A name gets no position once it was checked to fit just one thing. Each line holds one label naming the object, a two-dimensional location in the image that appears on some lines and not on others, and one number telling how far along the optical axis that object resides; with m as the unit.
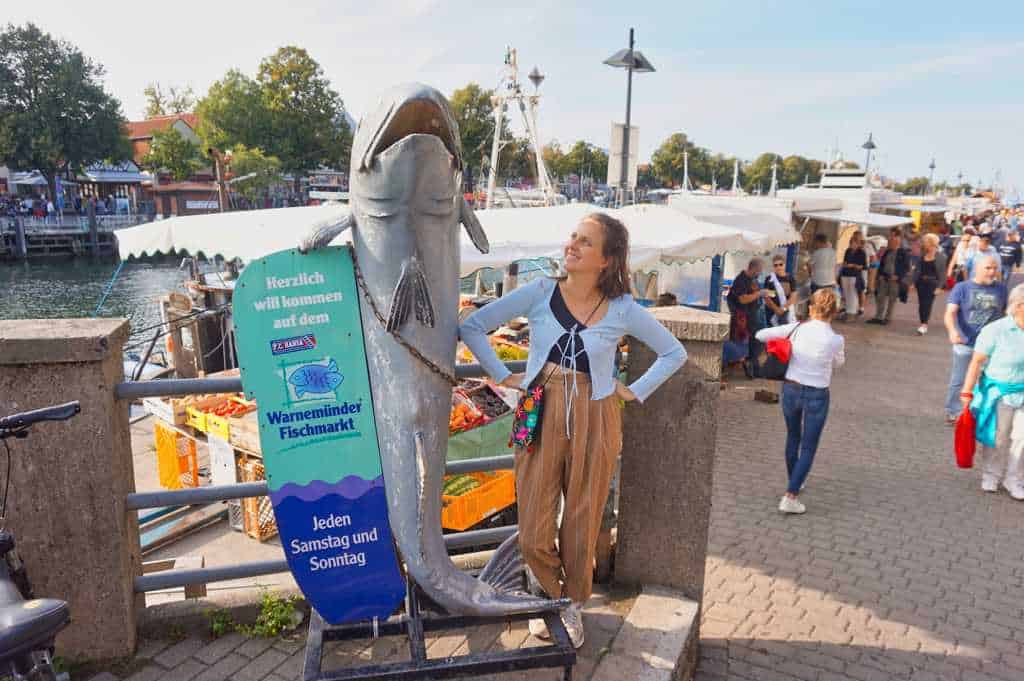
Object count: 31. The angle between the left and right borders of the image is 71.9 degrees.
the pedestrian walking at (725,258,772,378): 10.14
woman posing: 2.88
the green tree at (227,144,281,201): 53.00
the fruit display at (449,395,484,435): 6.30
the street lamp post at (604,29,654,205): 12.52
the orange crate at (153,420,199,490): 8.27
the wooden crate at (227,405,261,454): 6.76
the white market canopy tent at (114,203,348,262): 8.92
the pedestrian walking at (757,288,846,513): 5.83
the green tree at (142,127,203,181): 54.78
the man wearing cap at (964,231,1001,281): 9.74
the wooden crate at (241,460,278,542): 7.33
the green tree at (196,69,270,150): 55.78
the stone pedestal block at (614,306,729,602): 3.32
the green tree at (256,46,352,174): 57.09
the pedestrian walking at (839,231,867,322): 15.16
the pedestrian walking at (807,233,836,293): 14.79
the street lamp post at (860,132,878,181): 30.31
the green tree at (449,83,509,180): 48.53
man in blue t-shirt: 7.85
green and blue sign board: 2.70
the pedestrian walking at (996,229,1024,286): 16.21
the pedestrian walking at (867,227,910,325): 15.02
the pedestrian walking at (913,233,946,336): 14.24
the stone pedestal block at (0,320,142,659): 2.78
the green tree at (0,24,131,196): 46.53
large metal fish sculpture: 2.54
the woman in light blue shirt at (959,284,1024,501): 6.15
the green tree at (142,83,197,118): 82.56
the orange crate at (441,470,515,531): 5.93
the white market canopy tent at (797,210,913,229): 16.67
